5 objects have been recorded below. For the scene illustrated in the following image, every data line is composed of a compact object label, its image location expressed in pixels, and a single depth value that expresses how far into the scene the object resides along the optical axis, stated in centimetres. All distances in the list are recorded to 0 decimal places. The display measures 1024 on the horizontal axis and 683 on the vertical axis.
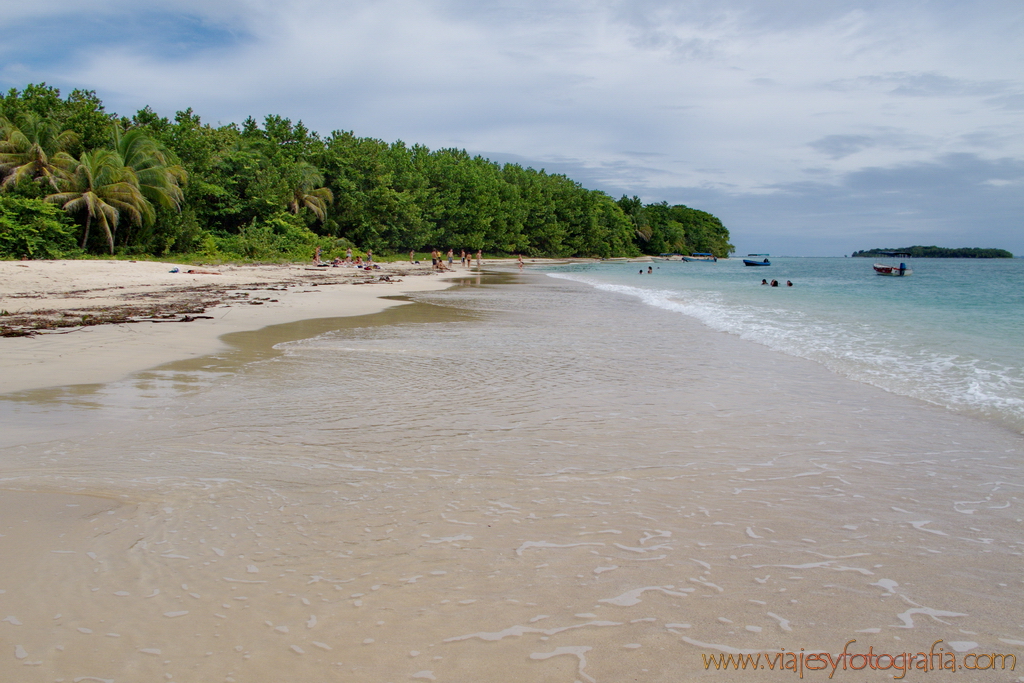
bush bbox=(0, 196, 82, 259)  2483
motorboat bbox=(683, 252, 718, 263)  12234
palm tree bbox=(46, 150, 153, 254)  2773
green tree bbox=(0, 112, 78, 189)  2767
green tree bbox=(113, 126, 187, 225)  3025
